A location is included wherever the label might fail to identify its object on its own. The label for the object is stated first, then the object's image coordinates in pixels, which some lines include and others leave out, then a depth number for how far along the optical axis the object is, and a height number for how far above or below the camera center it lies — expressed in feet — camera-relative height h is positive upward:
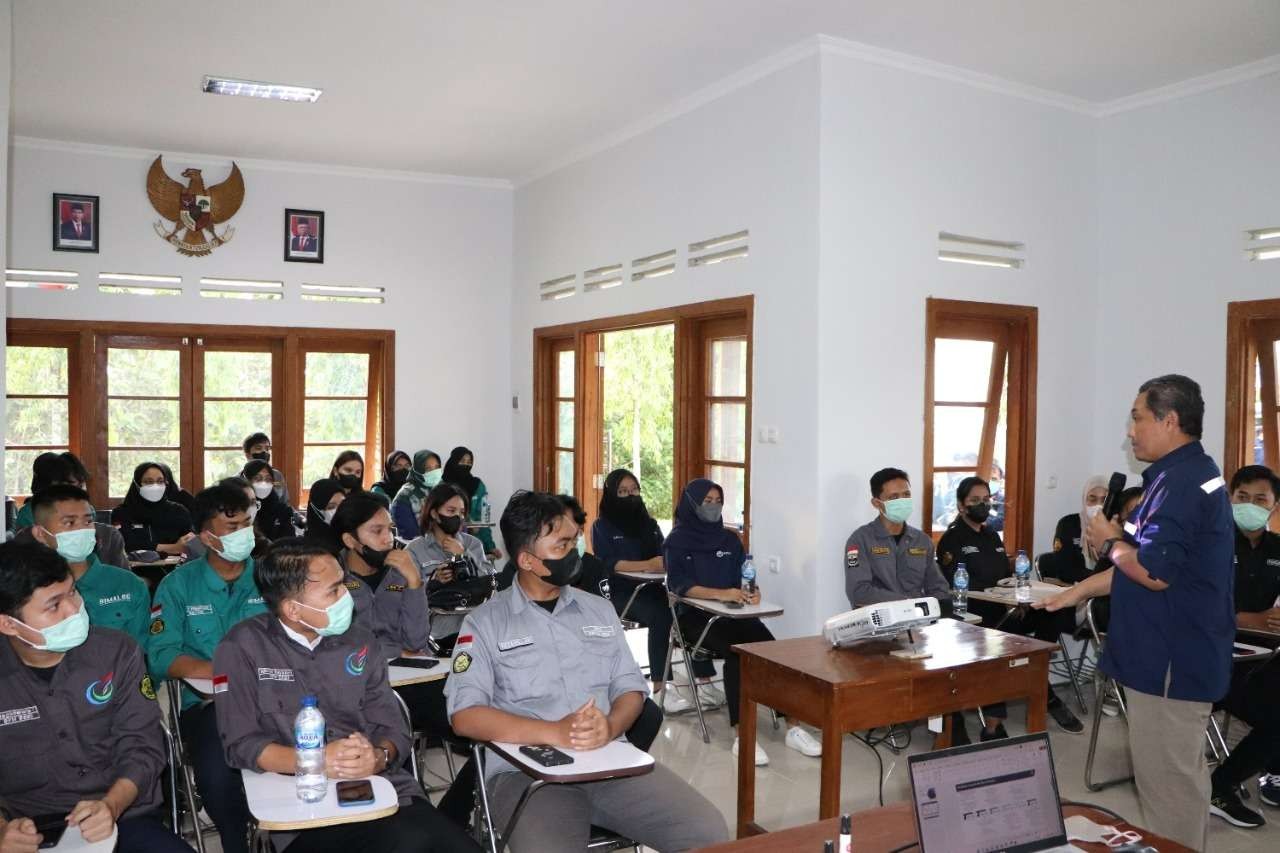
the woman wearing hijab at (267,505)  23.29 -2.21
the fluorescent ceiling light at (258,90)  21.18 +6.93
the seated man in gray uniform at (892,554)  17.13 -2.34
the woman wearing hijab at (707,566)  17.21 -2.73
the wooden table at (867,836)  6.93 -2.98
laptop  6.26 -2.44
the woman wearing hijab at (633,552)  18.48 -2.79
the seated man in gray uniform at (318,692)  8.46 -2.55
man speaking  10.43 -1.94
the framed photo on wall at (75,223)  26.23 +4.90
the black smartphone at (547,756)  8.69 -2.99
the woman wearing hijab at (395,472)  28.43 -1.68
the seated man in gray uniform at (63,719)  8.26 -2.61
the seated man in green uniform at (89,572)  12.06 -1.98
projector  11.96 -2.40
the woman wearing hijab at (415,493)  24.47 -2.10
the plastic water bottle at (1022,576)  17.20 -2.74
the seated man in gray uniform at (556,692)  9.20 -2.72
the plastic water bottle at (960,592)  17.22 -2.99
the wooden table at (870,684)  11.02 -3.07
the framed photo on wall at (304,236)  28.60 +5.04
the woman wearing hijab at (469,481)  28.55 -1.89
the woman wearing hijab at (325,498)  22.58 -1.98
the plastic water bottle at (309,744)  8.23 -2.74
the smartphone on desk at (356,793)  7.78 -2.99
